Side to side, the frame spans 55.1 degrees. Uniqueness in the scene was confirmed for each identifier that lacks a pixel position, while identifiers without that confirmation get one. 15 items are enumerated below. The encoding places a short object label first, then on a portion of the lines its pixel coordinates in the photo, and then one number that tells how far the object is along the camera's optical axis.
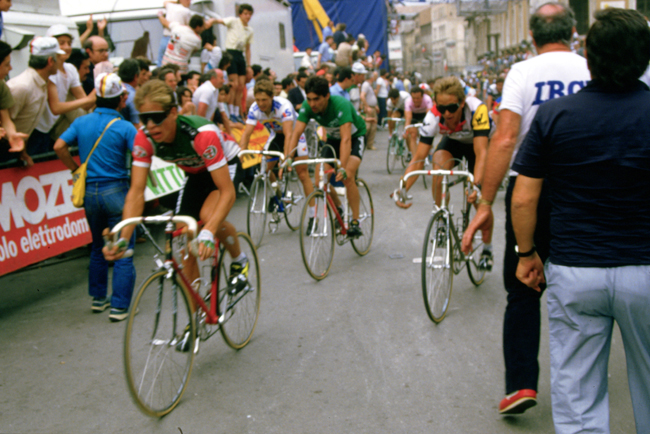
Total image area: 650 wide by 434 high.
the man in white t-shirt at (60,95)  7.01
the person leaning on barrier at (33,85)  6.44
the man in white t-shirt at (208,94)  9.60
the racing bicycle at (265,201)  7.98
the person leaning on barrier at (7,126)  5.84
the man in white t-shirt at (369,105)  17.09
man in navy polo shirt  2.44
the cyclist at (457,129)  5.66
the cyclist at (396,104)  16.11
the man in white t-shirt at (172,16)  11.16
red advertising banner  5.99
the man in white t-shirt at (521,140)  3.44
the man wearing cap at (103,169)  5.71
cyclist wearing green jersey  6.86
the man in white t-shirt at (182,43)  10.87
